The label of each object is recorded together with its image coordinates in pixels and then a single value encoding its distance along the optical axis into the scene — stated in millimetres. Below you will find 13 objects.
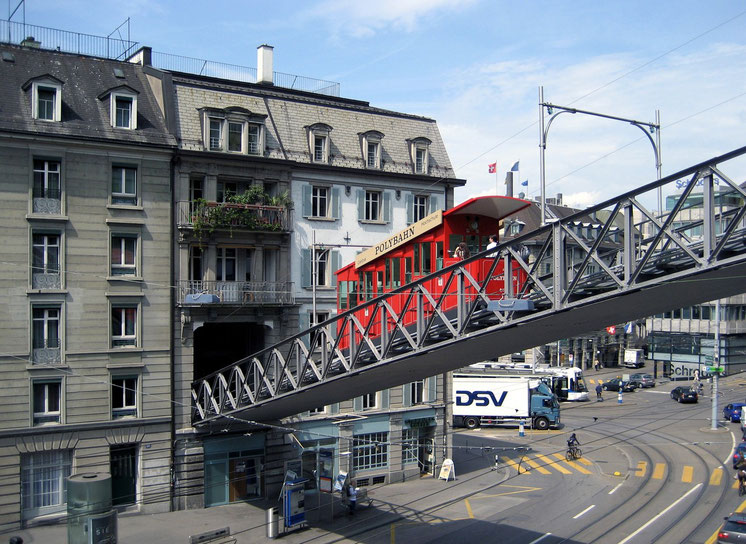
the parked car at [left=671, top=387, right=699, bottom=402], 67750
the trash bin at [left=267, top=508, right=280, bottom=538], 29406
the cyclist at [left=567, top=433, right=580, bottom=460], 44531
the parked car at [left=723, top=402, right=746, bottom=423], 57406
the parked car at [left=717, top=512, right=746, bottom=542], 25438
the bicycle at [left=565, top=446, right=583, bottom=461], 44625
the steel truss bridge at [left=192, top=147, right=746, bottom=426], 14888
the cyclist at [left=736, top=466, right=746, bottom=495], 34500
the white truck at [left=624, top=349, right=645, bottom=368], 96875
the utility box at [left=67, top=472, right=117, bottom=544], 23688
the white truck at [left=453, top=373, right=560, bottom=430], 56406
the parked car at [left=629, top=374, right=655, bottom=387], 80375
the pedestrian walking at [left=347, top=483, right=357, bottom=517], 33000
